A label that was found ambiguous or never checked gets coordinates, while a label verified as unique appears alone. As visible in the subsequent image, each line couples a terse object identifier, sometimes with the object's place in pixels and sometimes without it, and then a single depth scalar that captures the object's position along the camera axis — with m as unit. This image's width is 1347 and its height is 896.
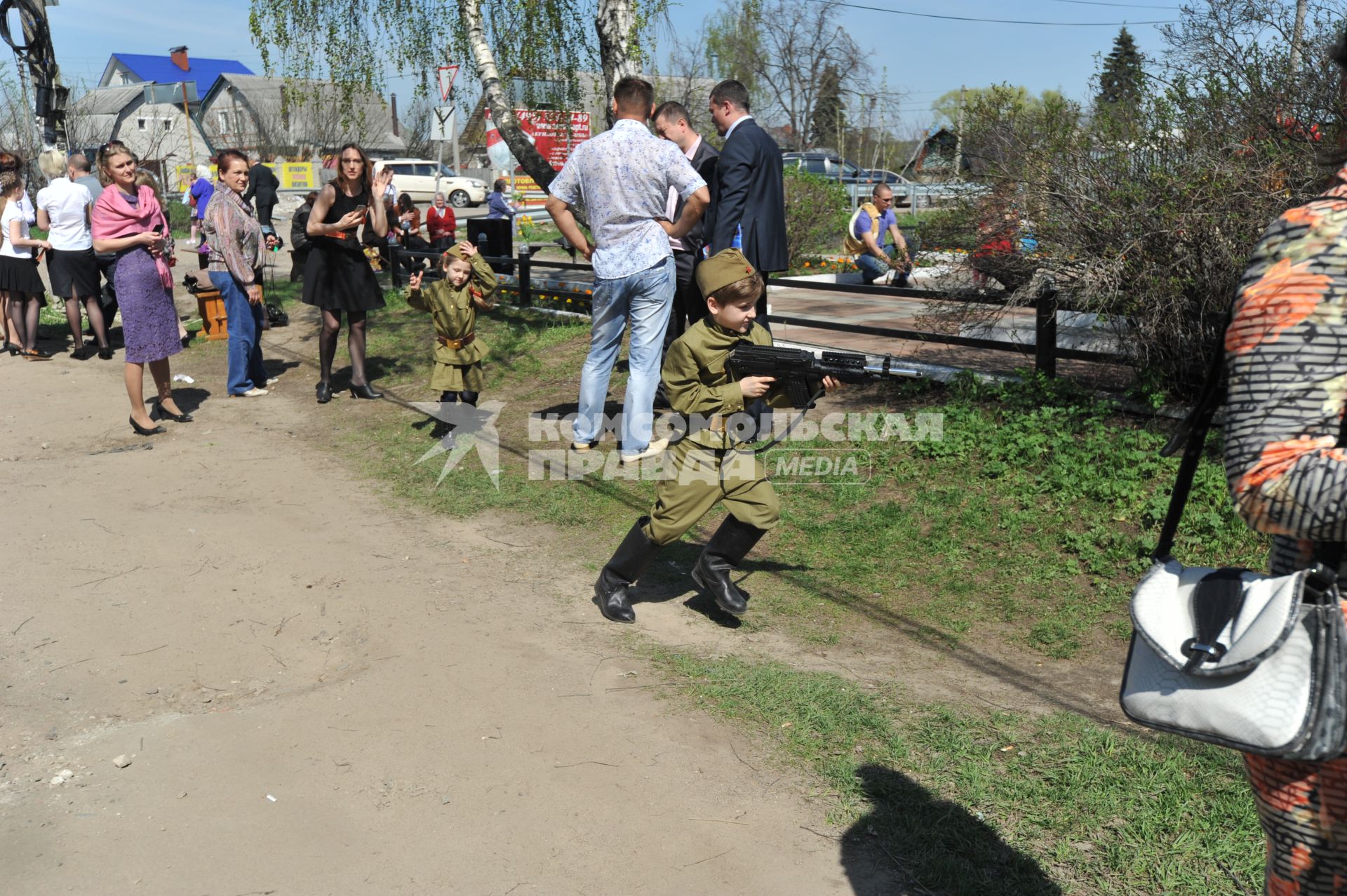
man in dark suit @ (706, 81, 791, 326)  7.25
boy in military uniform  4.63
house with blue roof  74.50
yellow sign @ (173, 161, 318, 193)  53.09
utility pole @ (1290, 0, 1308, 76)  6.75
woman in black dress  8.76
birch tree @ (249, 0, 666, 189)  12.36
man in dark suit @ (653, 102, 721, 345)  7.77
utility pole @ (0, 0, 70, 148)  15.09
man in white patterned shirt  6.73
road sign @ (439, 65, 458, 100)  13.24
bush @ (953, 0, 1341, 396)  6.27
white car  44.94
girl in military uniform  7.68
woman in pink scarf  8.21
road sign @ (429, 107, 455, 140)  18.20
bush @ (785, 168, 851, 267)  16.88
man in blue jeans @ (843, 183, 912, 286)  13.05
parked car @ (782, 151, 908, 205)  33.09
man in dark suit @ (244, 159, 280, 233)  15.72
